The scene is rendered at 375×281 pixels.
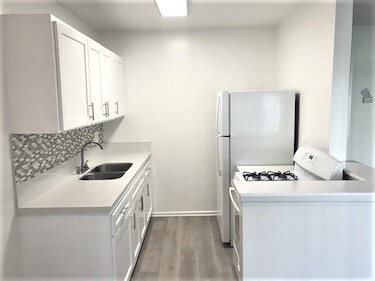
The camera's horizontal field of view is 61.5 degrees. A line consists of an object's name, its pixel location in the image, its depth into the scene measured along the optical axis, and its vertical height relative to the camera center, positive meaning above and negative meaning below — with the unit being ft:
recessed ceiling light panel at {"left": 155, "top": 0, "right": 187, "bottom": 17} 9.31 +3.13
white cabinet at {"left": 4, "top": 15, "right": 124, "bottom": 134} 6.53 +0.75
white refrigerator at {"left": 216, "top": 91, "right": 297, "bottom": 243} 10.70 -0.72
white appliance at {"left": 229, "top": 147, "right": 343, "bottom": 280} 6.30 -1.84
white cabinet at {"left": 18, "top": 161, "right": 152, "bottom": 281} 6.92 -3.02
